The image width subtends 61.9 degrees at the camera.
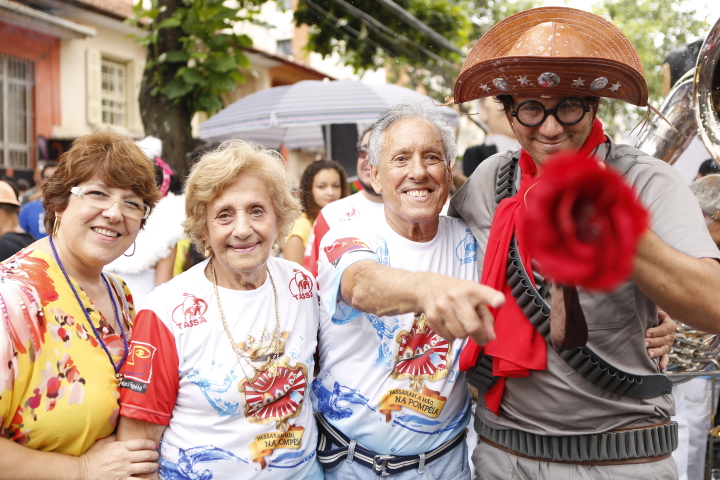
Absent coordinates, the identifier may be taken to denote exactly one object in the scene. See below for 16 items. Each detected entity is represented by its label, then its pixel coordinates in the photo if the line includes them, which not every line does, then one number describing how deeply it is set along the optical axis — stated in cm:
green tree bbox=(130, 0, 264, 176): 653
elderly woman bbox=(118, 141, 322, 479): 214
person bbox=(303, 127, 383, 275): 411
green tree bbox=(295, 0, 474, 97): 976
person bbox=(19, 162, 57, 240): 607
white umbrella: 706
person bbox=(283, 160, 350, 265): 549
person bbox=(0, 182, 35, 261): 369
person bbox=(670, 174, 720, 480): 410
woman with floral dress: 194
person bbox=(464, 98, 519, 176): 489
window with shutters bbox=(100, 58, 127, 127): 1532
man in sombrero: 196
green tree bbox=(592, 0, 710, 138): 1819
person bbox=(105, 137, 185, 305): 391
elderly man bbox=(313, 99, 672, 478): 229
